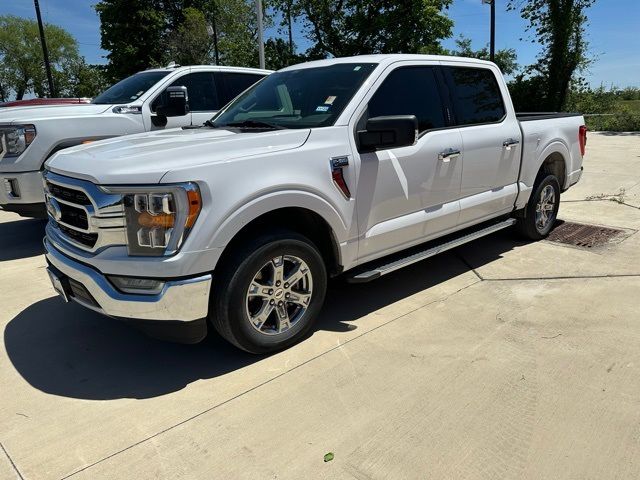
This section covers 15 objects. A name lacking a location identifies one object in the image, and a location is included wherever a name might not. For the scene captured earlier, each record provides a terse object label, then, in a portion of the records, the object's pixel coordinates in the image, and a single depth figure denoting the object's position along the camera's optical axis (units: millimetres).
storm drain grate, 5727
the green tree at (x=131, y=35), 36781
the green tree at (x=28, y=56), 54250
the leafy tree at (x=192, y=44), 32938
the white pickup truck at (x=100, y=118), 5508
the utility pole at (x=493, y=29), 21328
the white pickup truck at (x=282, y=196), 2820
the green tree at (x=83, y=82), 50406
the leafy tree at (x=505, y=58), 33344
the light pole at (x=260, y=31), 15886
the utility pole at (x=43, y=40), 23738
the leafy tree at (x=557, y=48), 23312
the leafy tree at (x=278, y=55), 37219
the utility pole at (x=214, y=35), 23088
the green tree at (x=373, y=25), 29219
